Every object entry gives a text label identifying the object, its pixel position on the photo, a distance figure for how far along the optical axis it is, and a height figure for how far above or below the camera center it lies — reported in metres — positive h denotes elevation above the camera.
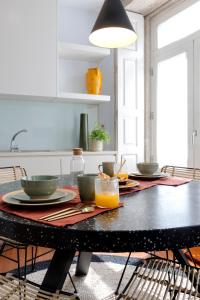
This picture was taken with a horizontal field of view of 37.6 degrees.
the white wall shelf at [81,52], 3.46 +1.14
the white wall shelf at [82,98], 3.39 +0.56
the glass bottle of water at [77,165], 1.55 -0.11
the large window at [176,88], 3.24 +0.68
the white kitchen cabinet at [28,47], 3.06 +1.05
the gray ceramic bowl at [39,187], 1.05 -0.15
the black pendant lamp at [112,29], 1.94 +0.81
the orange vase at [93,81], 3.62 +0.79
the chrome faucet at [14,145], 3.43 +0.00
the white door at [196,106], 3.18 +0.41
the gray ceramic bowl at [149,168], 1.84 -0.15
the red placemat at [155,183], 1.39 -0.21
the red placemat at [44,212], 0.87 -0.22
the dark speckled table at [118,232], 0.79 -0.24
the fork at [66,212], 0.90 -0.22
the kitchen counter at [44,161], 2.95 -0.17
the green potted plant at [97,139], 3.52 +0.07
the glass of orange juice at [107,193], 1.04 -0.17
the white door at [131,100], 3.78 +0.59
